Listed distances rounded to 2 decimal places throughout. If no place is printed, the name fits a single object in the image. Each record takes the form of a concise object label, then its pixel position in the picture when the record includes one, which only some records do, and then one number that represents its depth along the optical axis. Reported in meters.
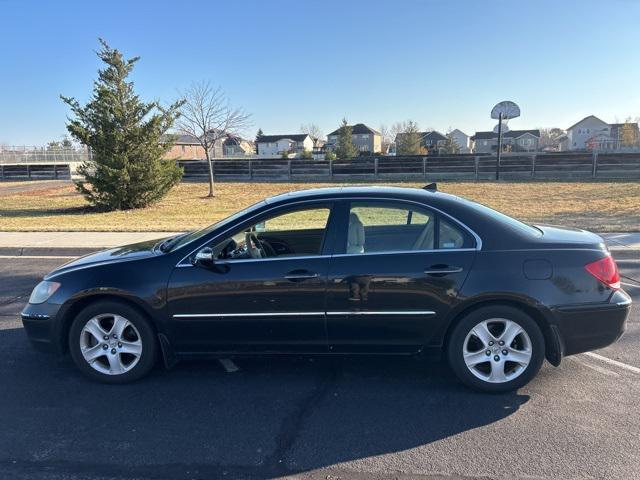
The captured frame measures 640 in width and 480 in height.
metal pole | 27.42
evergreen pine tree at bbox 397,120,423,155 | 59.38
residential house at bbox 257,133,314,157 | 110.12
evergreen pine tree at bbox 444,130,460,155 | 70.10
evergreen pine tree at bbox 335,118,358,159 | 59.41
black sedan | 3.75
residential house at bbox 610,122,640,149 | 84.26
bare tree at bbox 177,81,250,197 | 24.97
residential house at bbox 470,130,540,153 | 105.15
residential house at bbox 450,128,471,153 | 126.71
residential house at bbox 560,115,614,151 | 100.94
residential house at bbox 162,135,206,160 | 78.82
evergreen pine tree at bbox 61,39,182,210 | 17.00
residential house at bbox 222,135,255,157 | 107.61
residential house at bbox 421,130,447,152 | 107.06
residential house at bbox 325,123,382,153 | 107.12
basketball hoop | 31.98
